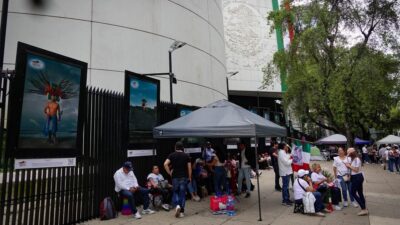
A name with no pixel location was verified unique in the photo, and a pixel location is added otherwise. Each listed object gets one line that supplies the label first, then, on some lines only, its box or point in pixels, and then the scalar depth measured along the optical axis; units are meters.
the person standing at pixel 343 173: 9.63
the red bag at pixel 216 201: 8.72
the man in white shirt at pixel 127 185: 8.19
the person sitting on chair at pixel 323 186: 8.91
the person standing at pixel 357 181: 8.49
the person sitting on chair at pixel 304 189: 8.33
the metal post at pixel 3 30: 6.14
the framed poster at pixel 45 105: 6.19
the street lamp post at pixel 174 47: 14.28
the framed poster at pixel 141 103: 9.44
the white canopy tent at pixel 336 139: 29.69
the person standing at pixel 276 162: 12.08
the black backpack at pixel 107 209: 7.85
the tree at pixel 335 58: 18.91
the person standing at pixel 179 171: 8.49
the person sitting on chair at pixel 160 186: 9.18
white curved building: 14.61
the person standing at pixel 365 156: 31.92
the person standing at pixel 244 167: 11.10
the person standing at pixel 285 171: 9.79
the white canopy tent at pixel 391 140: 30.08
